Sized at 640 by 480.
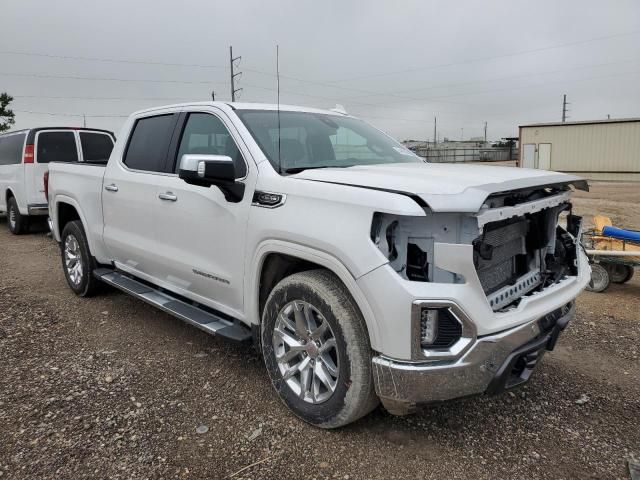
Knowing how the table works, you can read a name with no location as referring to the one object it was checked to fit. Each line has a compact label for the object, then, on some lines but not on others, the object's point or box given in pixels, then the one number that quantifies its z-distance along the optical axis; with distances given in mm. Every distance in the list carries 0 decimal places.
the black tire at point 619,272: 5967
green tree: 28483
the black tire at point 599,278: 5805
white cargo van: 9953
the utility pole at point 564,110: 67688
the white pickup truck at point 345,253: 2432
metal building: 29500
